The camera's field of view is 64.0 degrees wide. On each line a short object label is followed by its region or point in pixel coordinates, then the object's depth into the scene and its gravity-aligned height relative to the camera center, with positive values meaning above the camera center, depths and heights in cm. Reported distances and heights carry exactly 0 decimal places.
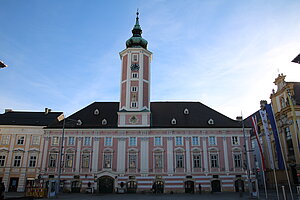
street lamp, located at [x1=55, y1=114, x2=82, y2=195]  3049 +756
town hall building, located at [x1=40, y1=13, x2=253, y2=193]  3712 +267
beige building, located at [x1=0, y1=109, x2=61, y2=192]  3906 +264
